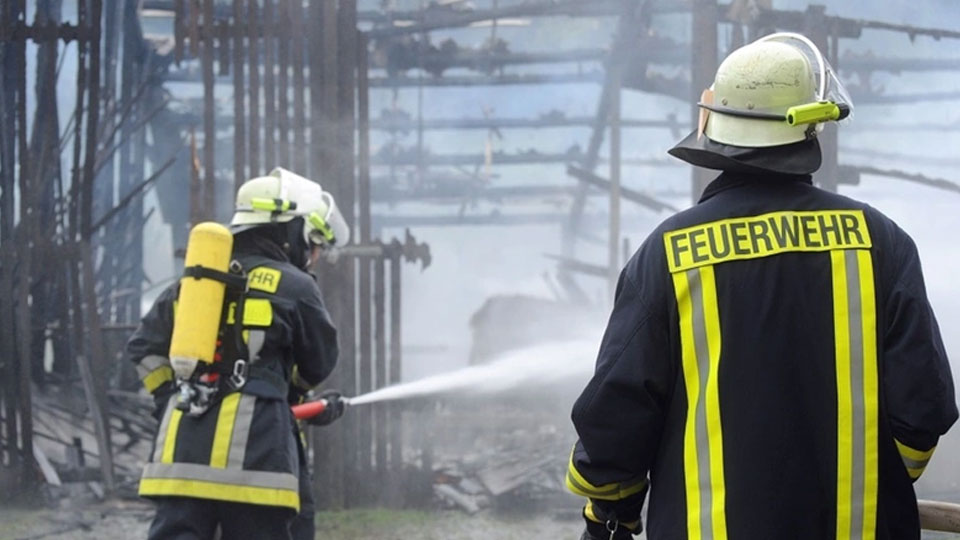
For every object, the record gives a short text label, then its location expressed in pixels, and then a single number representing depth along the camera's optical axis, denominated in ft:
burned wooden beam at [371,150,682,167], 64.28
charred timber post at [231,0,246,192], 44.01
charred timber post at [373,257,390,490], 45.42
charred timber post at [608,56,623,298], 51.98
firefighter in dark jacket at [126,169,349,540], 27.17
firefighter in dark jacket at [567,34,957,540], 14.65
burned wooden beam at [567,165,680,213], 57.47
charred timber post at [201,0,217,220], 43.14
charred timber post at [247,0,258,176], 44.09
